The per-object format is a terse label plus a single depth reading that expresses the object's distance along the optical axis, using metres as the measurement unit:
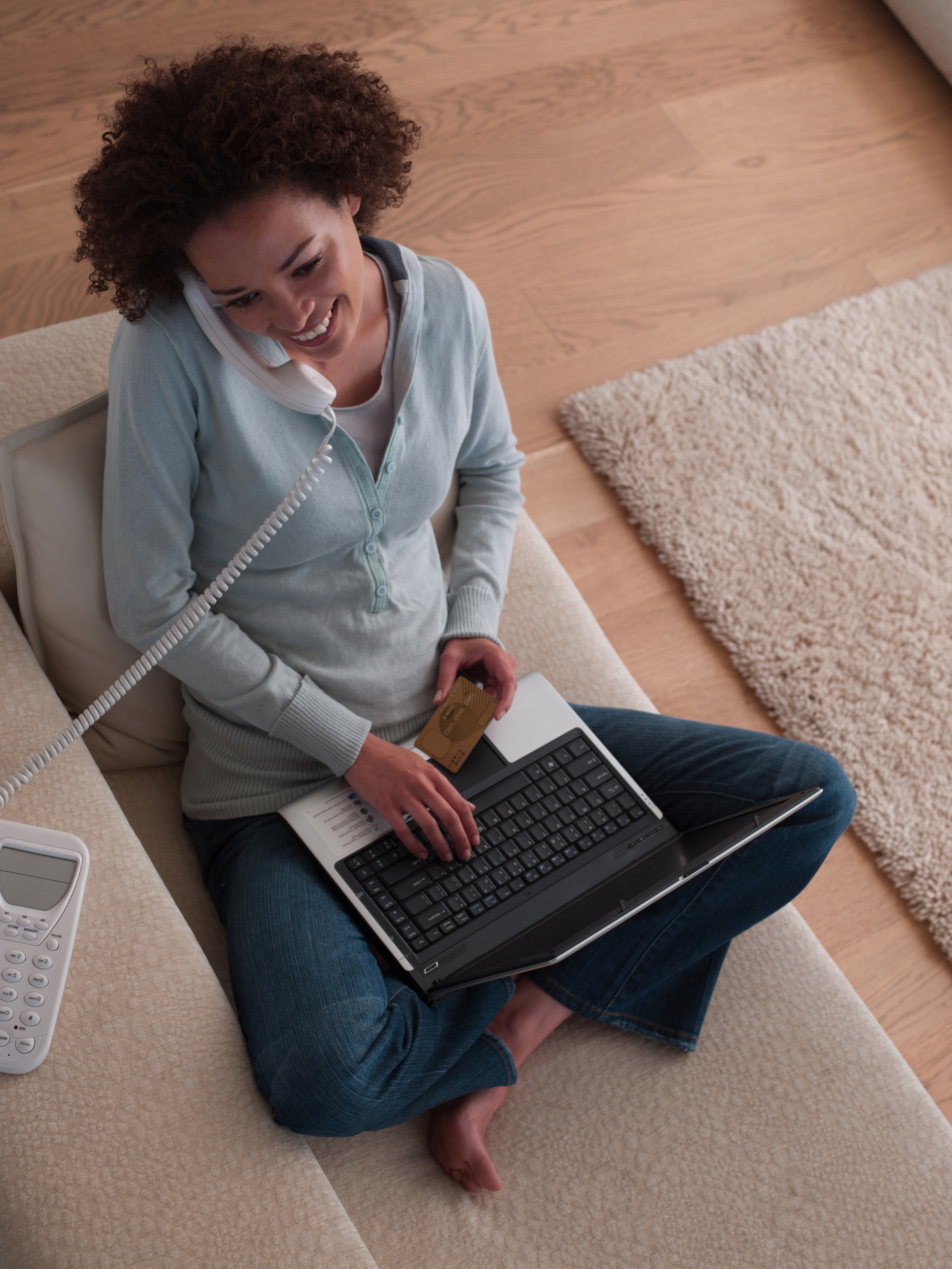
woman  0.99
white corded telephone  0.93
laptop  1.15
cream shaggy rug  1.83
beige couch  0.89
